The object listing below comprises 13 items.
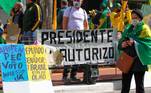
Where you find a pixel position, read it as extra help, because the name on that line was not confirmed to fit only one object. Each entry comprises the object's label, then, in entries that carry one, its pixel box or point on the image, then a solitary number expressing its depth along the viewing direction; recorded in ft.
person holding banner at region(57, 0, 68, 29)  44.61
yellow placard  29.27
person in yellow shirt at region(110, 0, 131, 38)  51.26
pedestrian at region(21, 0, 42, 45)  37.04
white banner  37.94
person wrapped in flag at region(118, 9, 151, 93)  29.64
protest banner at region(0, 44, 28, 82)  28.66
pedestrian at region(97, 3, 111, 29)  51.08
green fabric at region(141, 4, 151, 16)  45.42
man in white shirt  40.01
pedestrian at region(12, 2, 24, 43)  40.37
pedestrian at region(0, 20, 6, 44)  38.63
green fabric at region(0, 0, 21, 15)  44.95
